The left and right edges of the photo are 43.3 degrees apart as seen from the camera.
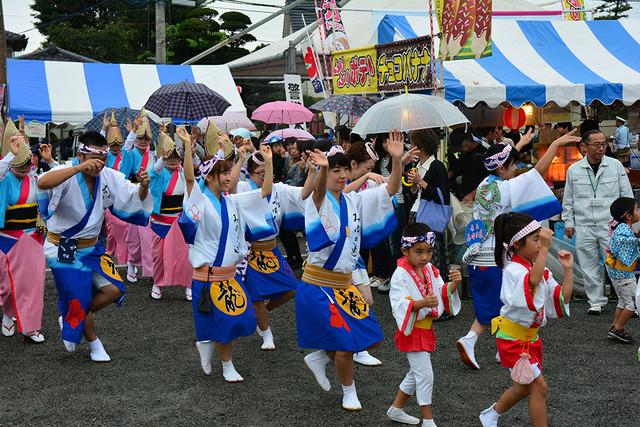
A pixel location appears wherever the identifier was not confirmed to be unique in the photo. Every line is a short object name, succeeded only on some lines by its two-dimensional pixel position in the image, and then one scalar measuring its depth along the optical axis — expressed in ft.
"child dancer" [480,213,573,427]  13.38
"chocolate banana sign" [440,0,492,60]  29.86
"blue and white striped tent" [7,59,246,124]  45.83
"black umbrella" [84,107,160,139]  38.04
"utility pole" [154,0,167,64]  60.08
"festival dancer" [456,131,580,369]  18.85
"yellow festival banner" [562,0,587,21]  48.19
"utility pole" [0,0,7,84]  47.63
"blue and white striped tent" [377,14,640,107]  32.60
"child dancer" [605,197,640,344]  21.27
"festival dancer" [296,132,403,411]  15.61
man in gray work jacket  24.80
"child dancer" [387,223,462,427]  14.34
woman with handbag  23.40
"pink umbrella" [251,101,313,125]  42.50
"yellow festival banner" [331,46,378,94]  35.73
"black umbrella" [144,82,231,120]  36.86
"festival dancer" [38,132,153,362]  19.07
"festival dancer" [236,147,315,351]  20.43
